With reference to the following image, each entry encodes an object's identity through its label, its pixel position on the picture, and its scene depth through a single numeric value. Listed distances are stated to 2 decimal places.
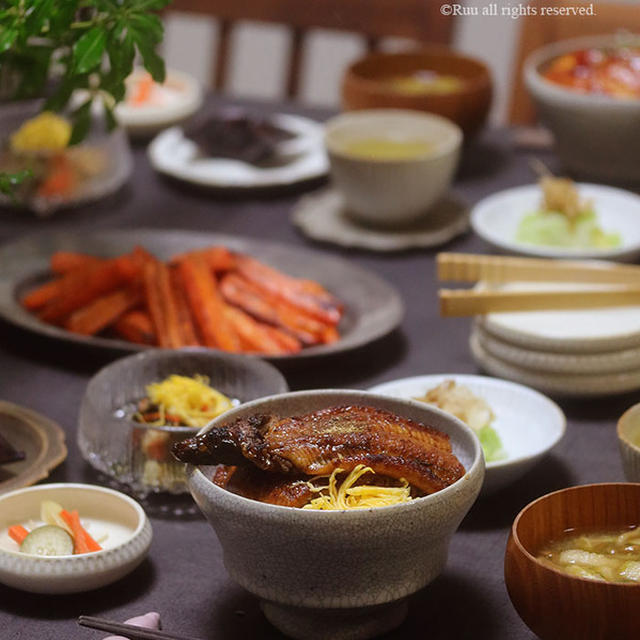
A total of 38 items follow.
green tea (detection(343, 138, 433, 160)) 1.73
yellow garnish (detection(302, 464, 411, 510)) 1.08
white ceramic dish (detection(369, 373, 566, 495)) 1.25
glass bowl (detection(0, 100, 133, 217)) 1.69
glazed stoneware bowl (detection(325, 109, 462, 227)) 1.67
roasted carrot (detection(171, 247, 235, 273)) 1.52
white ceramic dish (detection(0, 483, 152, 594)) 1.13
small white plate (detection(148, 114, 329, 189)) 1.80
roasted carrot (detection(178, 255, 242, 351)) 1.44
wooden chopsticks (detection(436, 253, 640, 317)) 1.42
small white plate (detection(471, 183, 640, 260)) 1.62
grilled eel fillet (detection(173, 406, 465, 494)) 1.10
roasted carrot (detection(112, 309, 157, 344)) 1.44
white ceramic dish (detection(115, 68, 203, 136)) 1.94
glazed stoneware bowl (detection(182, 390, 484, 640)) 1.06
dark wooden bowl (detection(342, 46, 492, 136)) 1.82
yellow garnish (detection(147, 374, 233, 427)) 1.27
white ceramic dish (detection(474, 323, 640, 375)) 1.38
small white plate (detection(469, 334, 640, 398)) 1.38
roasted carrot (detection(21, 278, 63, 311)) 1.49
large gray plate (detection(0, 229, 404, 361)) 1.44
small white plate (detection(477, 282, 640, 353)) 1.37
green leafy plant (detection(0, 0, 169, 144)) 1.22
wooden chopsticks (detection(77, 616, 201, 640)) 1.08
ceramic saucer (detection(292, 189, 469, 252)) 1.68
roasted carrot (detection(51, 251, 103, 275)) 1.53
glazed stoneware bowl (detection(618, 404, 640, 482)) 1.18
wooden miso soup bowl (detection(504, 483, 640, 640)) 1.04
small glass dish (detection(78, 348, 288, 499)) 1.24
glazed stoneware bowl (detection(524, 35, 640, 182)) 1.73
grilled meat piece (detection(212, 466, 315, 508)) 1.09
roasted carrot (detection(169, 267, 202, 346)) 1.45
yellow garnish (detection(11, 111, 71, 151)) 1.71
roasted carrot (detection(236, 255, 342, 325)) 1.49
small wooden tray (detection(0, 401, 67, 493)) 1.24
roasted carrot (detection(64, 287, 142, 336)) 1.45
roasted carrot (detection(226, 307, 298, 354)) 1.43
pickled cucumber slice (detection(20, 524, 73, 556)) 1.16
